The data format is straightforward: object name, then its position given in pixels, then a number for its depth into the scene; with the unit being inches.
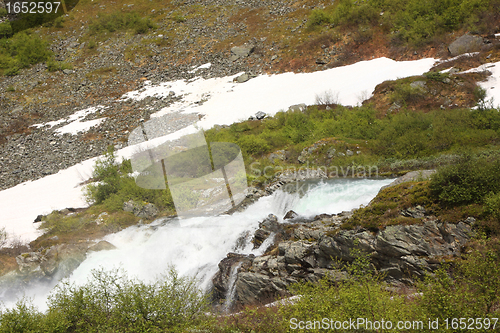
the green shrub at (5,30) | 2160.4
